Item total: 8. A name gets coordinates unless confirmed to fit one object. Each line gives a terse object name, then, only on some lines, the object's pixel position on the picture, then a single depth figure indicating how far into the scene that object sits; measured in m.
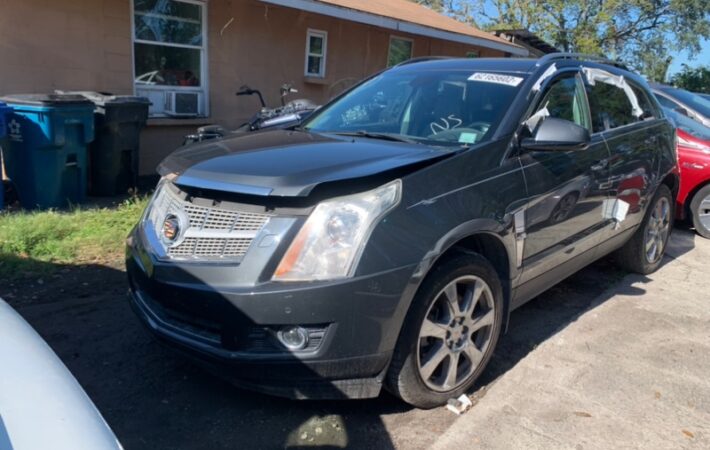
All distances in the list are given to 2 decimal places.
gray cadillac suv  2.55
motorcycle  4.89
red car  6.86
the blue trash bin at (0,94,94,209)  6.10
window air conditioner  8.84
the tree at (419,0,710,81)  28.45
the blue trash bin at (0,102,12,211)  5.79
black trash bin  6.86
